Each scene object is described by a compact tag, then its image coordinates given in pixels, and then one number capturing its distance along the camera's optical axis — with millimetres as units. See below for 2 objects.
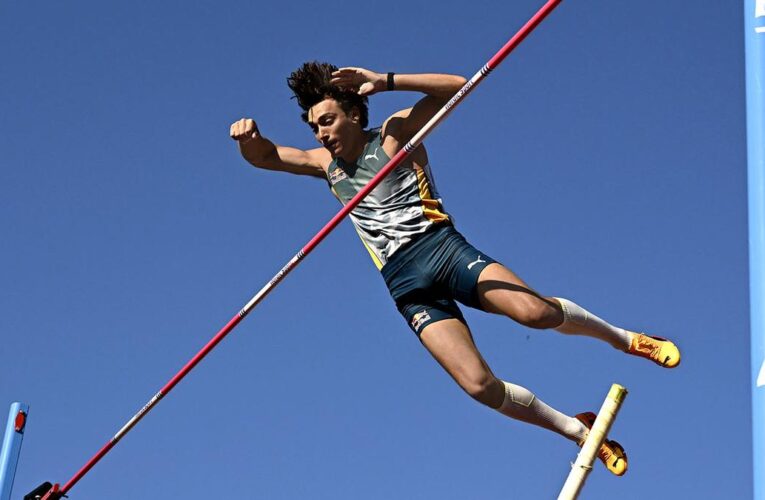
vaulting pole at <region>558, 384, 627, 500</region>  3762
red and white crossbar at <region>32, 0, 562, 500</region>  5270
